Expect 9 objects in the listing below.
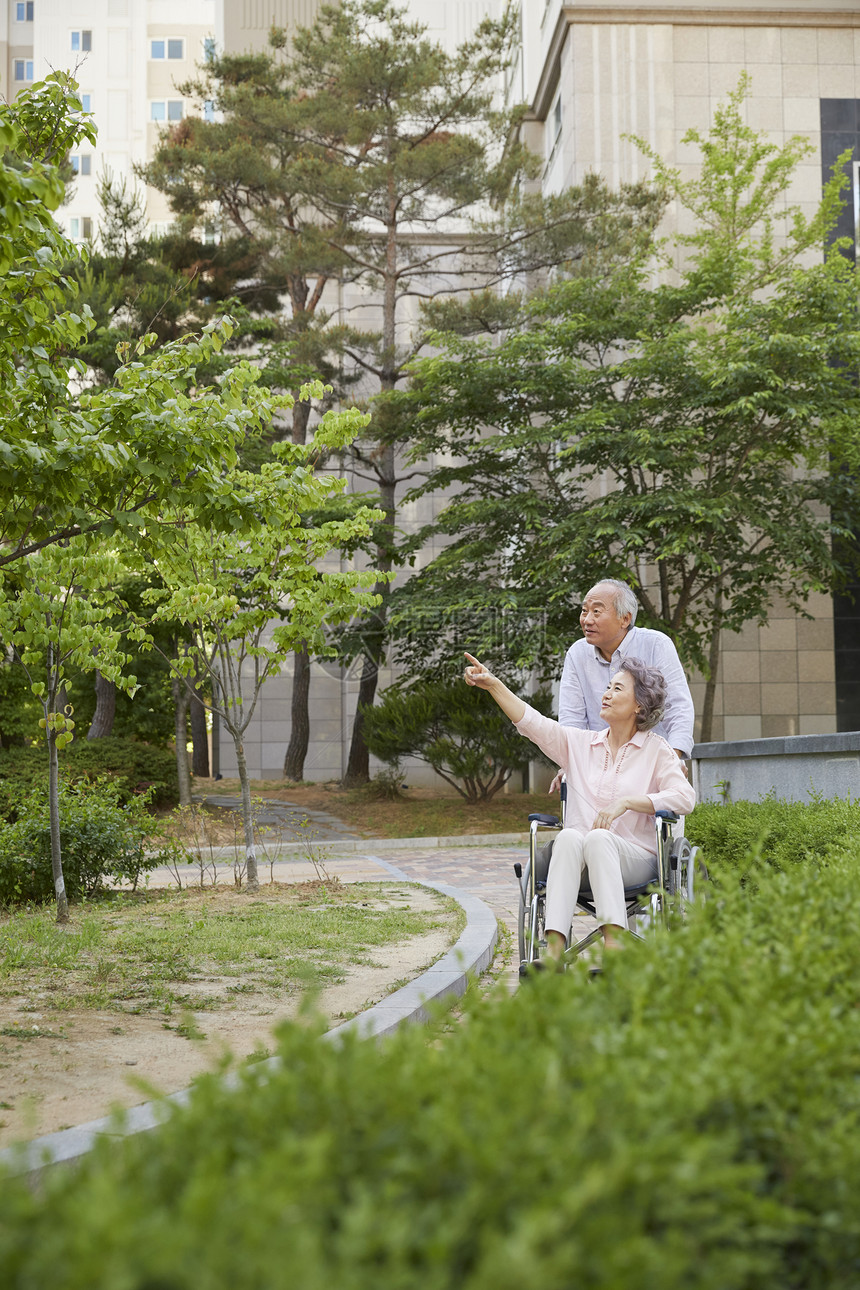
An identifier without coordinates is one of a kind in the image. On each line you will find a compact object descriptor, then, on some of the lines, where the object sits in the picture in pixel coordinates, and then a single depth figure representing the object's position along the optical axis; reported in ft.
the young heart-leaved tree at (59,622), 26.05
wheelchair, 14.52
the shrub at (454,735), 59.82
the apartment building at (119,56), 158.61
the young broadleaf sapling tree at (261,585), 31.96
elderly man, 16.74
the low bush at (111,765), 56.03
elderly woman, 14.62
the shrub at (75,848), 30.01
